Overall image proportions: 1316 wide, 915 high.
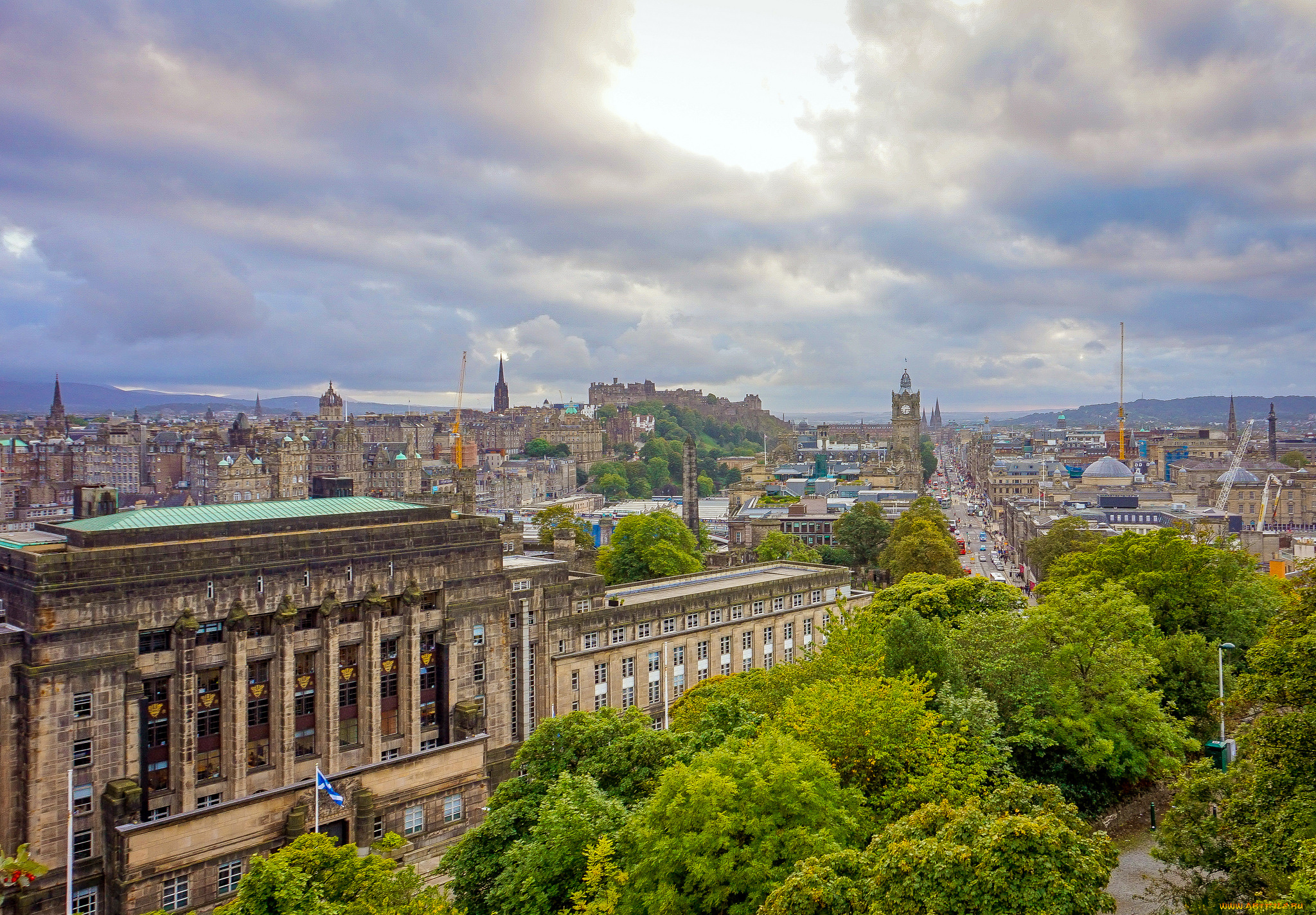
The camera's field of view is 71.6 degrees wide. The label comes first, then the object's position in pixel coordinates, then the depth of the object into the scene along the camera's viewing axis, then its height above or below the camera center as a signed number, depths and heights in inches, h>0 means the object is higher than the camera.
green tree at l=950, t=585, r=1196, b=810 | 1441.9 -428.7
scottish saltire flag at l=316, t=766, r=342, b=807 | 1446.9 -551.5
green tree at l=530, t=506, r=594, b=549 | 3523.1 -389.9
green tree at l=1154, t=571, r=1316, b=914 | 850.1 -369.2
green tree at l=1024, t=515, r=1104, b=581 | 3806.6 -420.8
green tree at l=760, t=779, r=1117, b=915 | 739.4 -362.6
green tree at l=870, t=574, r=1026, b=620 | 2306.8 -406.2
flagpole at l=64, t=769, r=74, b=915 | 1291.8 -617.4
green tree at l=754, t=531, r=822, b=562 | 4055.1 -486.6
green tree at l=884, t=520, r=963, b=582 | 3796.8 -477.8
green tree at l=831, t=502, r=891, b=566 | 4670.3 -474.1
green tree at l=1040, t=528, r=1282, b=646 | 2068.2 -346.4
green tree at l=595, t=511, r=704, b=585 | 3464.6 -429.0
